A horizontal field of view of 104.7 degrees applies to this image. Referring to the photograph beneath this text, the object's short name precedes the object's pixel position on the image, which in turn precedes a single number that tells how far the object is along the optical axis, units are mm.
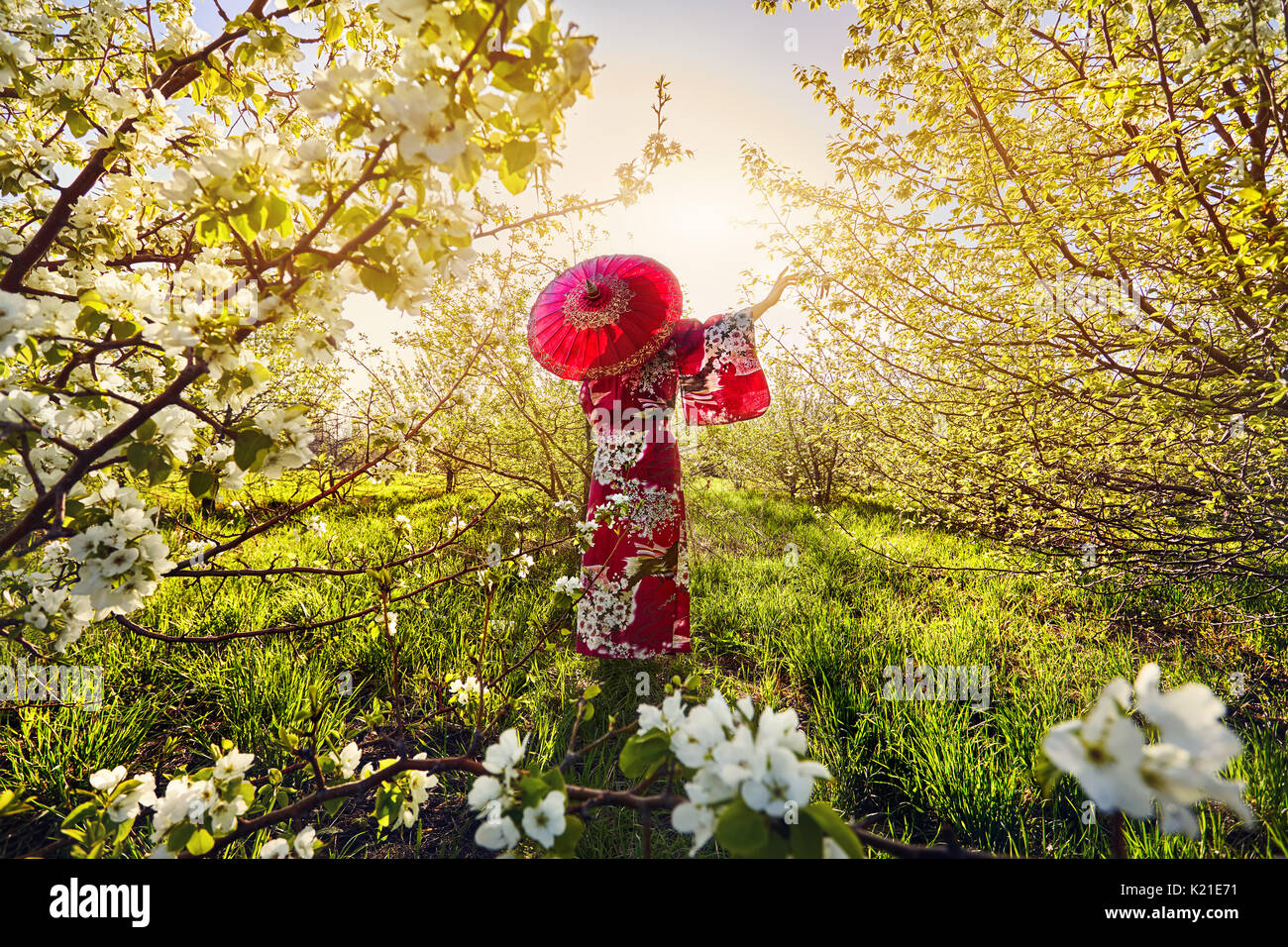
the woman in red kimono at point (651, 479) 2893
